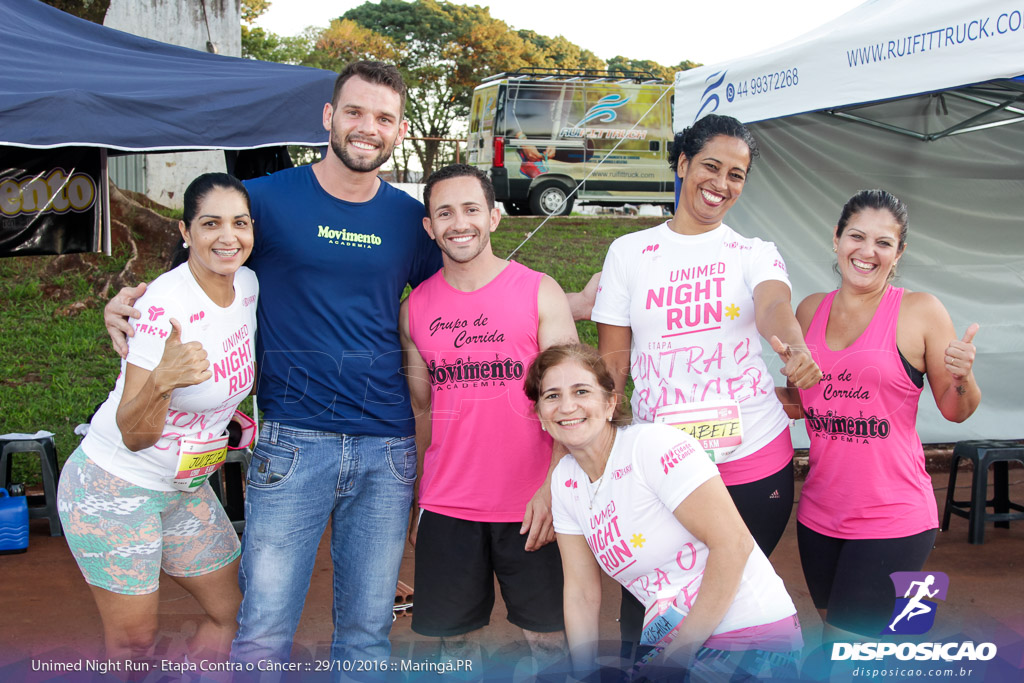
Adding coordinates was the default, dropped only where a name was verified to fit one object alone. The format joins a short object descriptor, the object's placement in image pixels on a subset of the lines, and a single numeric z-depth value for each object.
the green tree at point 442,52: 27.05
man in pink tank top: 2.27
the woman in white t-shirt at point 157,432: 2.15
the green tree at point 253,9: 25.46
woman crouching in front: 1.84
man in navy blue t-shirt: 2.28
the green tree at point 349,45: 26.94
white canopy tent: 3.57
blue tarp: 3.30
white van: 12.70
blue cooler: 4.01
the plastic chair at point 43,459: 4.29
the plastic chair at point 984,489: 4.35
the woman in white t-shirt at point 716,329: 2.23
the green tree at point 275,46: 25.12
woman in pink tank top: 2.18
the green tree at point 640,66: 34.53
